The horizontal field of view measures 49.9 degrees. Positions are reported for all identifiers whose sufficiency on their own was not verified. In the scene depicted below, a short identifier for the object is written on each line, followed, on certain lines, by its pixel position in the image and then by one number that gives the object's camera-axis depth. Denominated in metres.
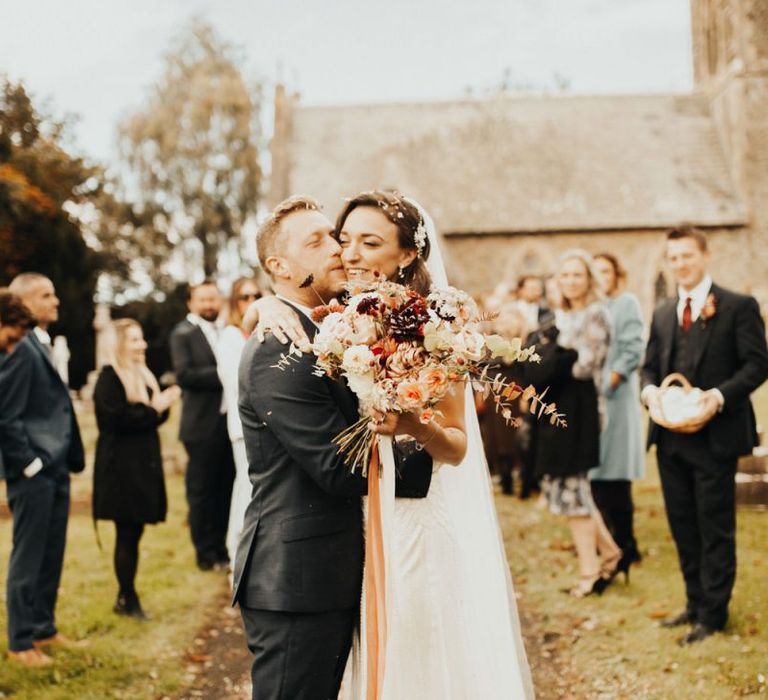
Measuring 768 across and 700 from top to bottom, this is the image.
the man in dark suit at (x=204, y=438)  7.43
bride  2.81
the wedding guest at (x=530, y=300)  9.80
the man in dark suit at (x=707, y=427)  4.96
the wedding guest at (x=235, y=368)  5.93
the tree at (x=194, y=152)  33.75
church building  27.39
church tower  27.47
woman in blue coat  6.62
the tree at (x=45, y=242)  24.92
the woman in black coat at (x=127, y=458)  5.74
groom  2.55
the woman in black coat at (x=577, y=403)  6.10
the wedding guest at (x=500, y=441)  10.05
